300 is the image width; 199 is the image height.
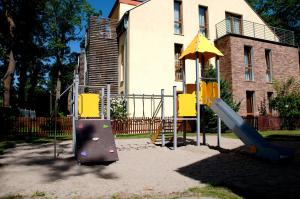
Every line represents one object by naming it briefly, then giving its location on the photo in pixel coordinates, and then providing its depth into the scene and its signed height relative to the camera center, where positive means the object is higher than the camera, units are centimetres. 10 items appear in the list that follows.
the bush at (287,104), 2139 +55
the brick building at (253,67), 2183 +353
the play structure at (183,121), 867 -25
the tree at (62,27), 4028 +1227
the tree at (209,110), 1845 +41
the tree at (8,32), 2111 +644
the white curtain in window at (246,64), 2291 +369
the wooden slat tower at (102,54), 2277 +463
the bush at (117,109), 1943 +31
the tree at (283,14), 3912 +1319
